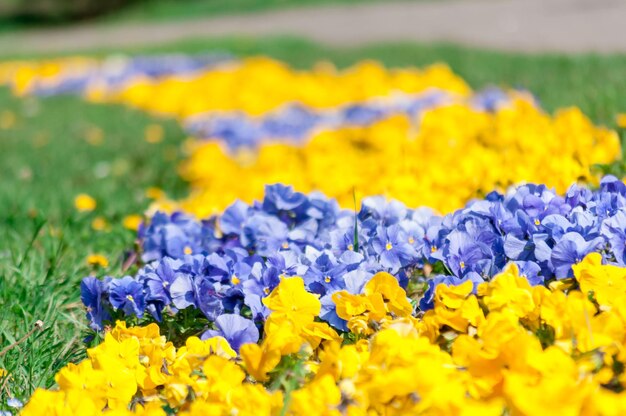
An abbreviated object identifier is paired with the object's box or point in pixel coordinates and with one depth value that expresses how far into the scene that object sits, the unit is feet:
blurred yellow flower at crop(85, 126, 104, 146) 20.13
